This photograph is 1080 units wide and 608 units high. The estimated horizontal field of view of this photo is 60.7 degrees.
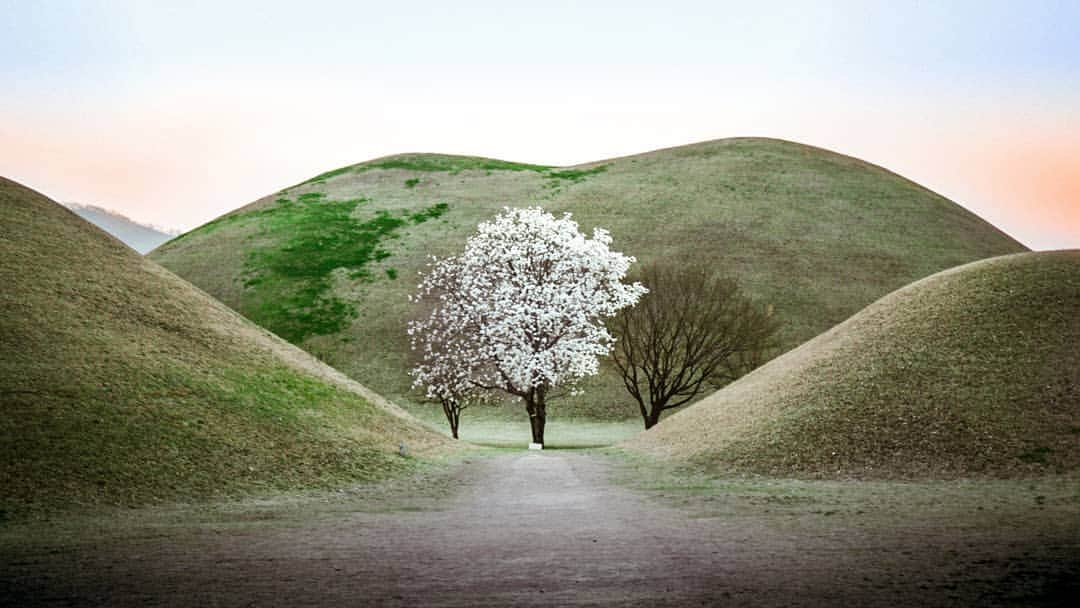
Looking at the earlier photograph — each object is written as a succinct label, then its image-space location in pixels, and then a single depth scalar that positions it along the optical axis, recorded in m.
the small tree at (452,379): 52.19
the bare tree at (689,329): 55.34
